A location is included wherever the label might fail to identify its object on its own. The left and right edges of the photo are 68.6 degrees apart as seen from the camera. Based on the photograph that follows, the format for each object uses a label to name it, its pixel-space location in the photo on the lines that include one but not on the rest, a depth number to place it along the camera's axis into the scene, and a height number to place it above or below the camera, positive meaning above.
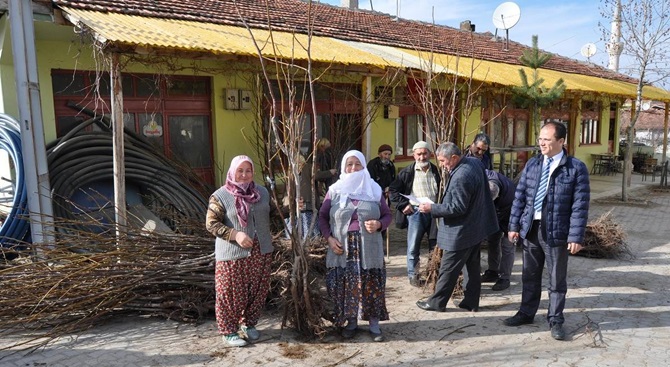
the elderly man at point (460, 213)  3.97 -0.64
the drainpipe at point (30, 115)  4.87 +0.25
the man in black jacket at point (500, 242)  4.82 -1.10
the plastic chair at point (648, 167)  15.96 -1.16
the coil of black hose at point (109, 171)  5.88 -0.41
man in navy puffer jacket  3.58 -0.61
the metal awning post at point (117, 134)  5.16 +0.05
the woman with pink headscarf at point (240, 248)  3.50 -0.80
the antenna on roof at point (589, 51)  17.95 +3.00
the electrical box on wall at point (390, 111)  10.49 +0.52
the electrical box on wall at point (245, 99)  8.22 +0.64
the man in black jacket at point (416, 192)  5.00 -0.59
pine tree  9.30 +0.85
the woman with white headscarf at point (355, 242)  3.62 -0.78
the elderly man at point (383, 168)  6.29 -0.42
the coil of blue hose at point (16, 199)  5.29 -0.64
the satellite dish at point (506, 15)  13.27 +3.25
